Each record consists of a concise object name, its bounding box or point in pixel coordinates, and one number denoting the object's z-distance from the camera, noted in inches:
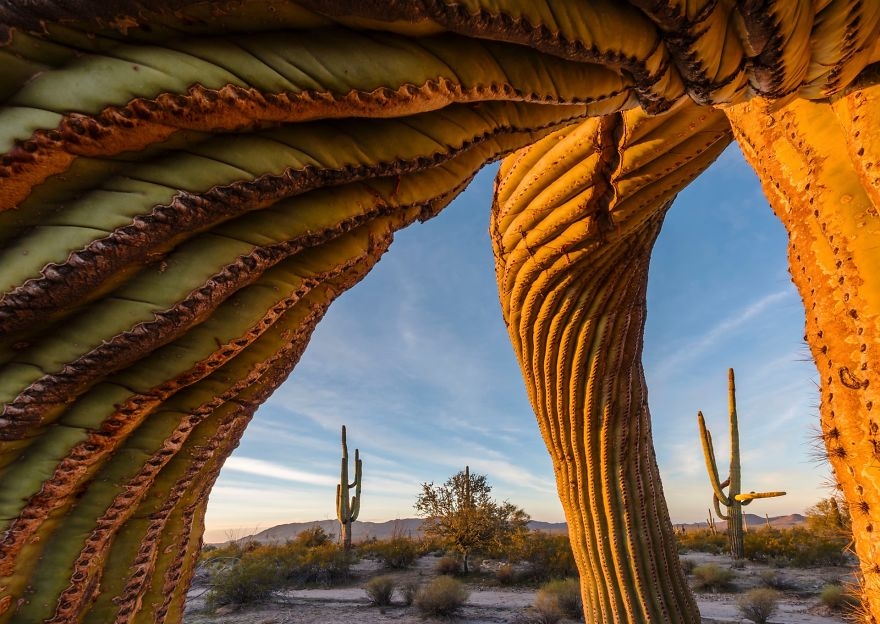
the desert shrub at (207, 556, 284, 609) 470.0
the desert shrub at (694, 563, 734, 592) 512.1
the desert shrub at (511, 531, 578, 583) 578.2
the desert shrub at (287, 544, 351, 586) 579.2
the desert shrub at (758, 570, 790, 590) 507.5
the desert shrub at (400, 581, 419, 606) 468.4
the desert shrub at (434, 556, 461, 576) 617.0
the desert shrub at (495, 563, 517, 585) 565.0
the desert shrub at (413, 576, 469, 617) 426.0
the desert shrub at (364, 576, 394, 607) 462.0
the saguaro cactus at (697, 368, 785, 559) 592.7
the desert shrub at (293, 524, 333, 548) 803.3
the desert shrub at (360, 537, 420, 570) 671.8
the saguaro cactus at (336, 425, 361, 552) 690.8
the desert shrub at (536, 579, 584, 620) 413.1
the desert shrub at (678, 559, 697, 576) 578.4
